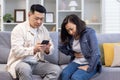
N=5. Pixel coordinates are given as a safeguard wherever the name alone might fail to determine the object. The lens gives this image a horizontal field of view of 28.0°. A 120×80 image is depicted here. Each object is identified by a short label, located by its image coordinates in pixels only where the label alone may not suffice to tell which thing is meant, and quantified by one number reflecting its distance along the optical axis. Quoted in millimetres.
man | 2447
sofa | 2998
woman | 2426
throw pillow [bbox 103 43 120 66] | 2896
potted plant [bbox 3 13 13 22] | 5188
